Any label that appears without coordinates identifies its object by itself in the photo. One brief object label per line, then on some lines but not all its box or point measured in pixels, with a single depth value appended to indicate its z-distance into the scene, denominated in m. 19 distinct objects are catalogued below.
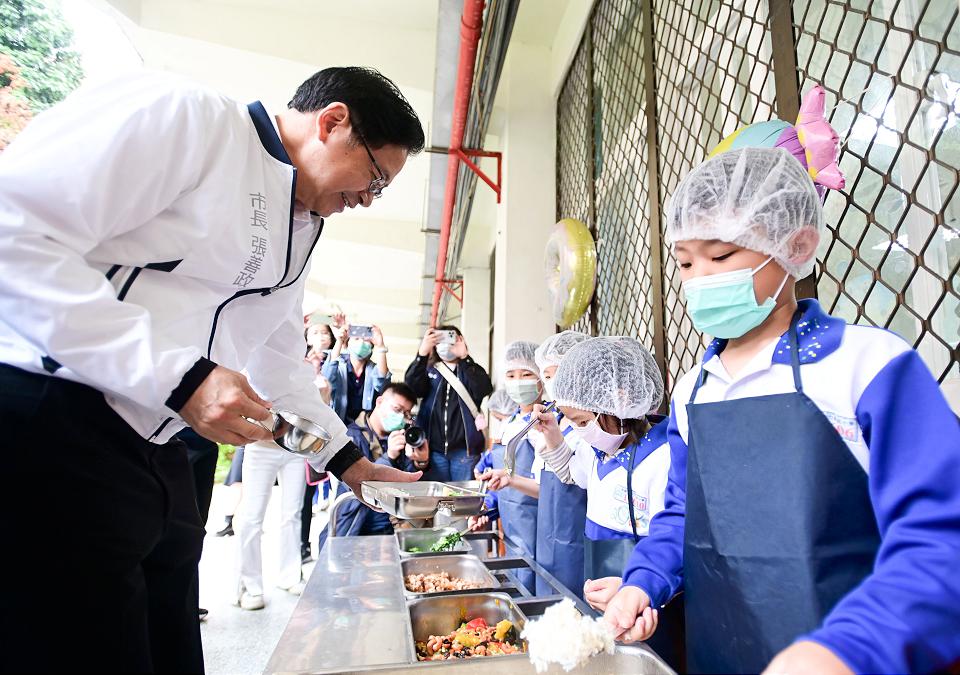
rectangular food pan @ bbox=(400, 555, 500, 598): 1.91
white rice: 0.87
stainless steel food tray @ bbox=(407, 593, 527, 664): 1.51
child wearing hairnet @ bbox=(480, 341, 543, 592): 2.58
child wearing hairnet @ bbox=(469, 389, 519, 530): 3.33
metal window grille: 1.36
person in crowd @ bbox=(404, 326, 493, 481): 3.86
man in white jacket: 0.69
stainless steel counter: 0.98
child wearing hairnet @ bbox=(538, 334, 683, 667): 1.53
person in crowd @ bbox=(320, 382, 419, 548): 2.96
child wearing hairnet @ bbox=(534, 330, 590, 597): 2.00
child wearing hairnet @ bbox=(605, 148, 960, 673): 0.63
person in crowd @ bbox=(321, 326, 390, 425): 4.28
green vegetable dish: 2.16
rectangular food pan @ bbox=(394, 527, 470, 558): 2.29
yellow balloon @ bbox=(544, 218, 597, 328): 3.41
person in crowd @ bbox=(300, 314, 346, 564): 4.34
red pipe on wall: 2.99
